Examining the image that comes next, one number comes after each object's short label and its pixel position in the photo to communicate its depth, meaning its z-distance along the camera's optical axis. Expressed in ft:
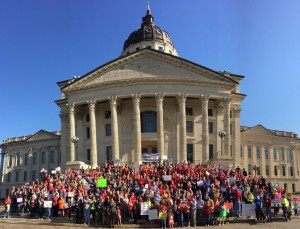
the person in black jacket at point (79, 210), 49.26
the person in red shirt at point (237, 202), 49.37
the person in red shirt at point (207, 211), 45.62
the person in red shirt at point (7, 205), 55.29
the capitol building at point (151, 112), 105.63
